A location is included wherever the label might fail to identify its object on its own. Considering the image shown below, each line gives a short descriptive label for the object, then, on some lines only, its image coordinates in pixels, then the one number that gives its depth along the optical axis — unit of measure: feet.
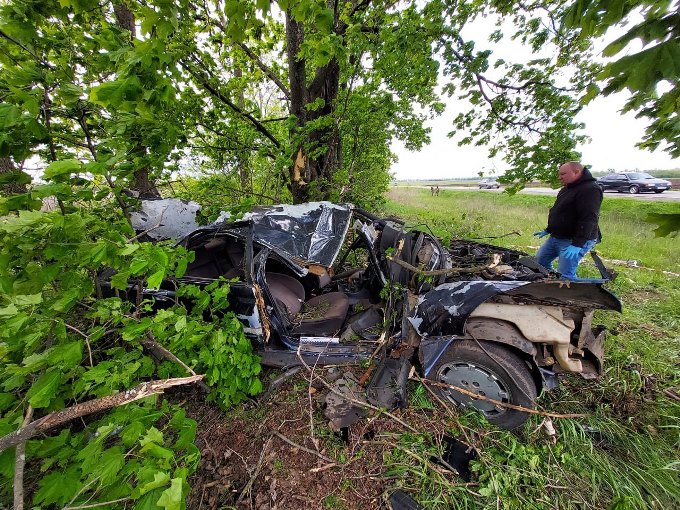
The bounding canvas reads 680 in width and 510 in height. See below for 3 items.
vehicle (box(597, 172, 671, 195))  46.03
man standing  10.93
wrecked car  6.44
